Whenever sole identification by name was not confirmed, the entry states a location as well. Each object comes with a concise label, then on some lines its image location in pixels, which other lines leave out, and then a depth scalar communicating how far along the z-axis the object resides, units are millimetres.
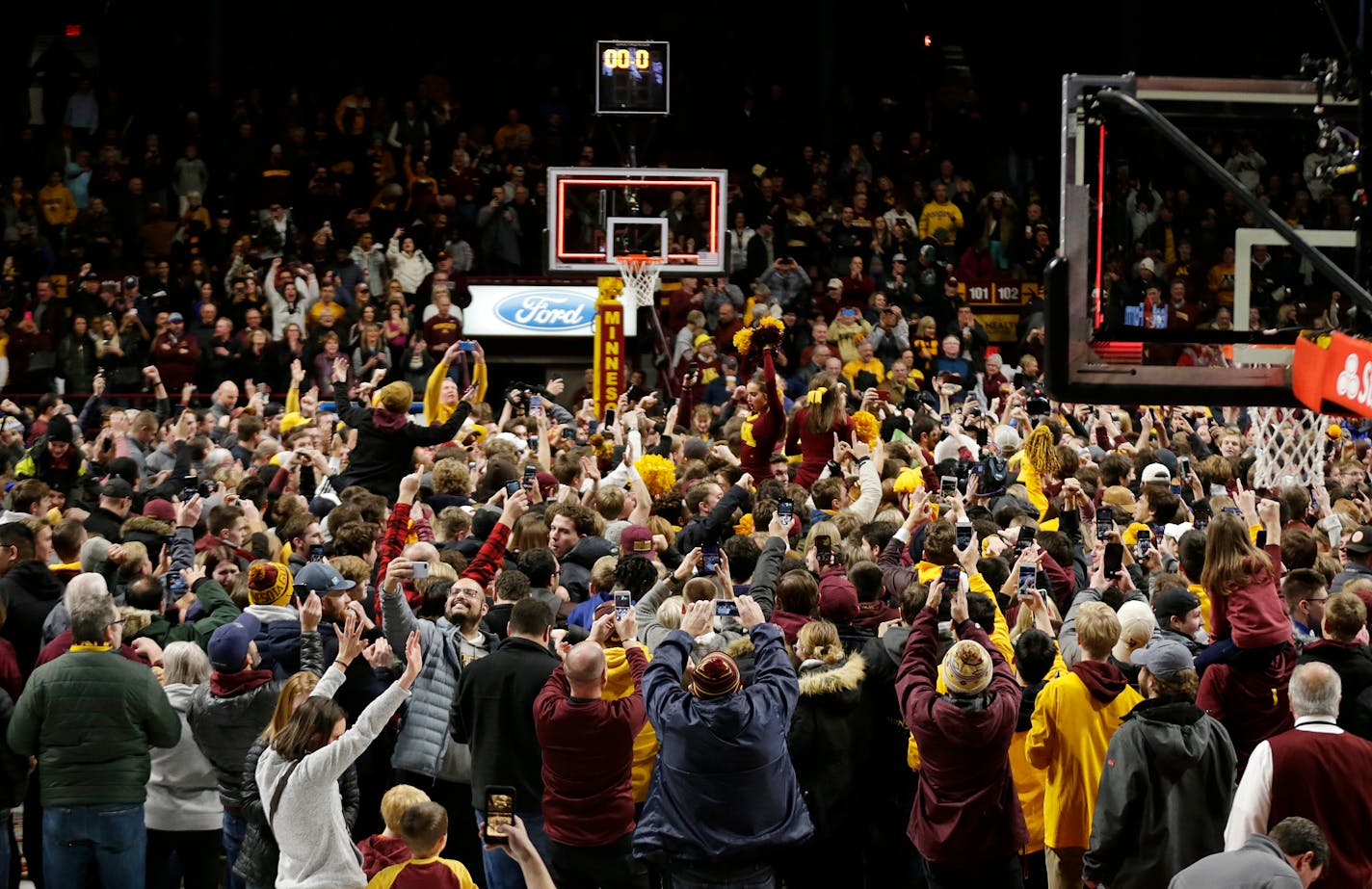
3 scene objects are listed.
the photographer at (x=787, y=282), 23234
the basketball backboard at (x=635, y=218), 20562
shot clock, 21297
